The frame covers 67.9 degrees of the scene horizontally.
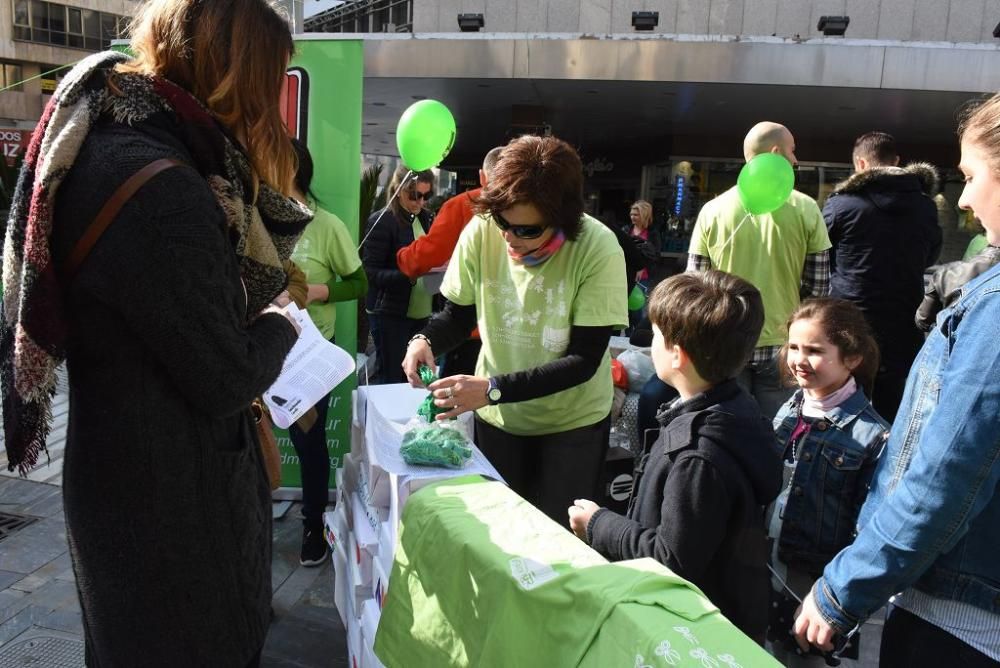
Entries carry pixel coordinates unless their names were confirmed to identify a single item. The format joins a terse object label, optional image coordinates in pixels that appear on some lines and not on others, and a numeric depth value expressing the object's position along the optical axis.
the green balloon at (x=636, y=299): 5.83
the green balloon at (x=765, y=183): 3.62
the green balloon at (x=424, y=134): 3.99
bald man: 3.75
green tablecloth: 1.03
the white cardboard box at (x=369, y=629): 2.02
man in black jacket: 3.95
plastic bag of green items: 1.96
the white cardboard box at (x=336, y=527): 2.83
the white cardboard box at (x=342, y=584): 2.68
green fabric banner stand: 3.96
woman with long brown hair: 1.13
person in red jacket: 4.23
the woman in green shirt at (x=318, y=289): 3.44
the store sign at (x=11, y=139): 26.51
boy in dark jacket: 1.58
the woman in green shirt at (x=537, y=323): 2.29
